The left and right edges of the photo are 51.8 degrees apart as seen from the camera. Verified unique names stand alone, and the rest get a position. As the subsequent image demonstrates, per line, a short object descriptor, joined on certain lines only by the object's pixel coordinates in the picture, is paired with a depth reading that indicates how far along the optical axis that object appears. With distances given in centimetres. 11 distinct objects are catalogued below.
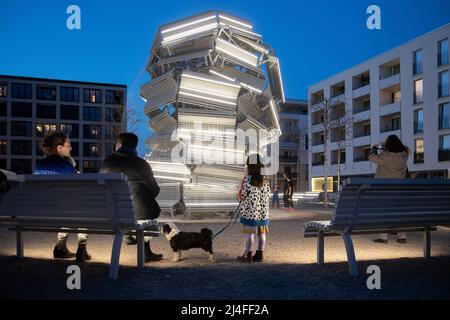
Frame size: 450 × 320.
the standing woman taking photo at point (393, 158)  812
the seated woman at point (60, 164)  623
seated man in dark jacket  614
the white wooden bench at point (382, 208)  524
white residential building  3934
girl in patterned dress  640
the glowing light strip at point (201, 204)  1391
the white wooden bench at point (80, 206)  493
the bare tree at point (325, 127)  2792
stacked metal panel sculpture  1337
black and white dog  621
